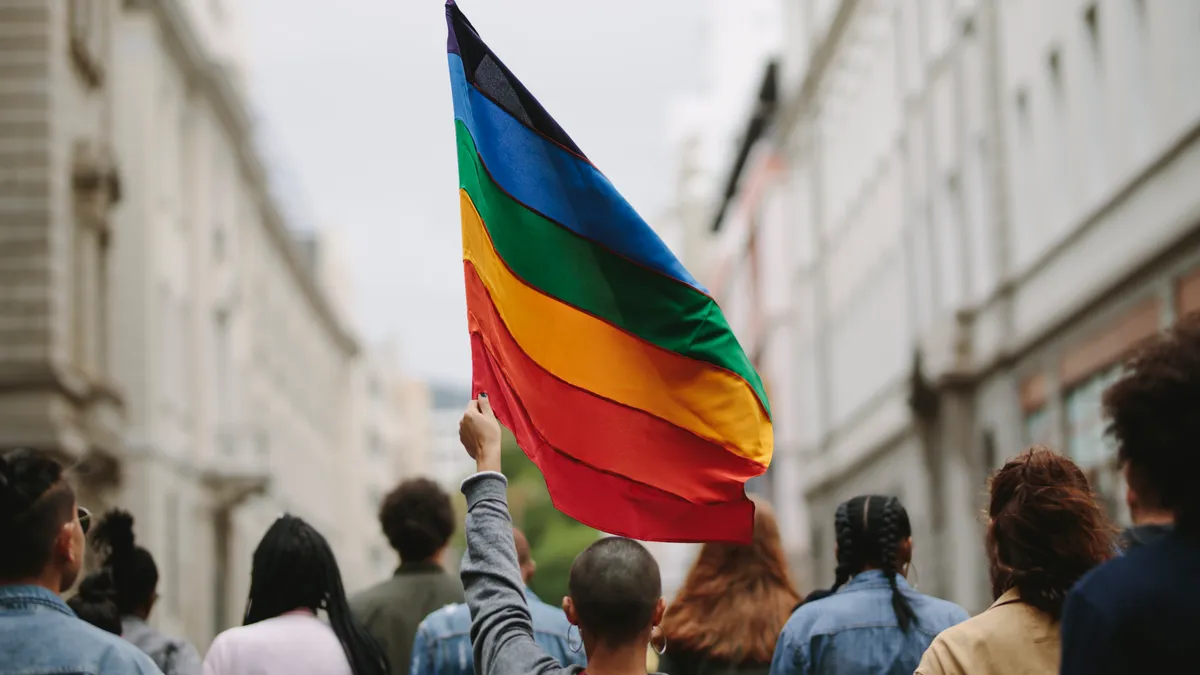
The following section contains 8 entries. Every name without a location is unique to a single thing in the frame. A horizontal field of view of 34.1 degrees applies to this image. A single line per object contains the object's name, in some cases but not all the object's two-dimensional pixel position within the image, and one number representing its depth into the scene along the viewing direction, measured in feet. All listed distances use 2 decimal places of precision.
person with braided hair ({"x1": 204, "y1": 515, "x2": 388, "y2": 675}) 21.22
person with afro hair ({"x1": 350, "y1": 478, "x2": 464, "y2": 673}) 25.44
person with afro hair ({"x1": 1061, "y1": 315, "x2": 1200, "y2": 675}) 10.94
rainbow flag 17.39
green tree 242.99
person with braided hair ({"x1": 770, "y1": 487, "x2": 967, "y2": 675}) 20.16
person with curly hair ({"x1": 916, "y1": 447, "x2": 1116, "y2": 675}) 15.72
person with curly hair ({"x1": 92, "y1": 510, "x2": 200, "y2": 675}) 23.53
